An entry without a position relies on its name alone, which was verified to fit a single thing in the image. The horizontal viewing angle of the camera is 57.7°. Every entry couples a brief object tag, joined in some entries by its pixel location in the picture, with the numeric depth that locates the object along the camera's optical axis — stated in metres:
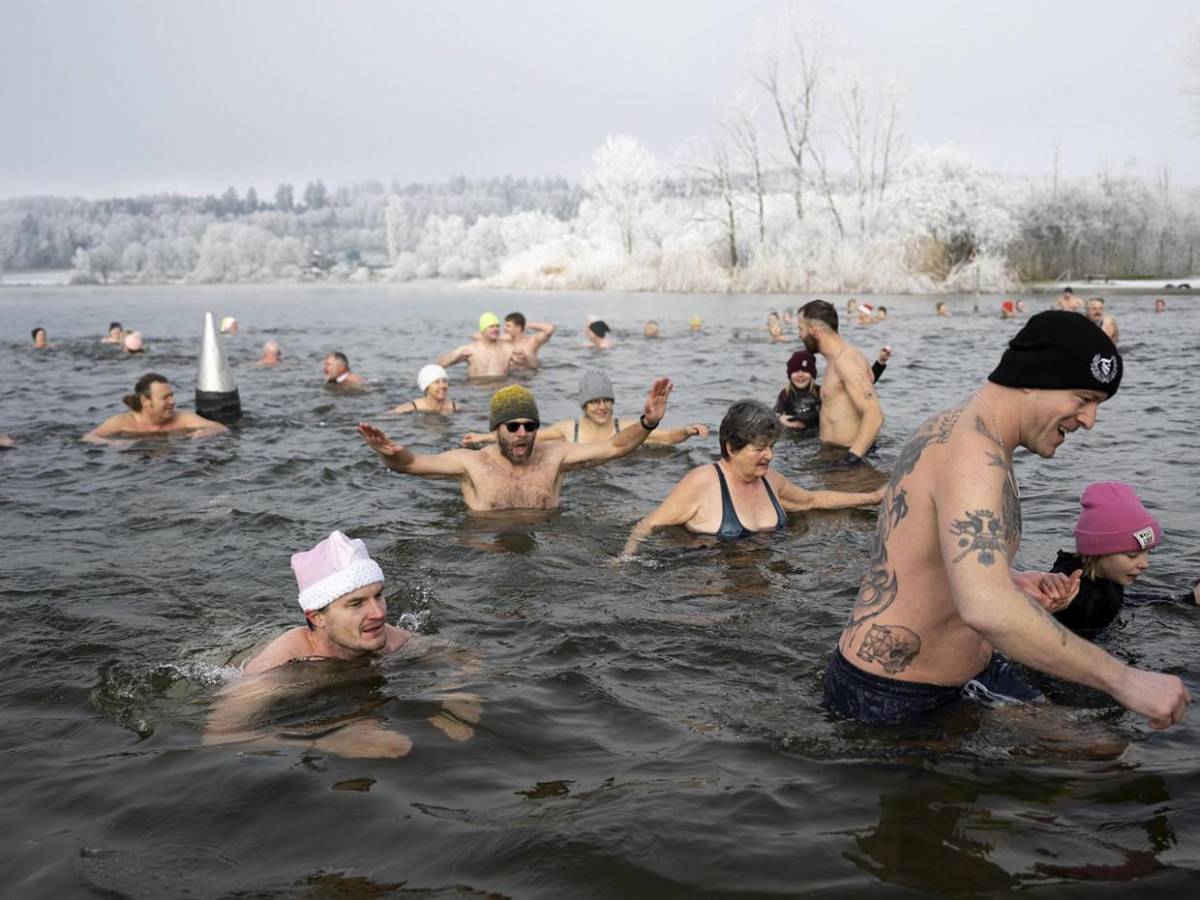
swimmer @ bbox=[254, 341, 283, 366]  19.11
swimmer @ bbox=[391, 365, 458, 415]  13.02
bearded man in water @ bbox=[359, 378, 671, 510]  7.27
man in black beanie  2.99
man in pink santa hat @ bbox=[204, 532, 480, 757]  4.43
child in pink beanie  4.71
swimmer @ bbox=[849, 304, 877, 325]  24.36
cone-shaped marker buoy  12.72
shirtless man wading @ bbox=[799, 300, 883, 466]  9.06
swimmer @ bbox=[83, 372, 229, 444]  11.26
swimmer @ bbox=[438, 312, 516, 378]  16.55
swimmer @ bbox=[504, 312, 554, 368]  17.48
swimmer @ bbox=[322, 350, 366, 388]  15.67
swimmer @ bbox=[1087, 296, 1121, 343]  16.75
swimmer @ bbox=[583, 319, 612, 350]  19.77
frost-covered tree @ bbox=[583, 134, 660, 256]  63.56
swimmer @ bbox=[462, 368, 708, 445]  9.00
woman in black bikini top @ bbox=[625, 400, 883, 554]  6.54
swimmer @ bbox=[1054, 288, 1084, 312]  19.08
